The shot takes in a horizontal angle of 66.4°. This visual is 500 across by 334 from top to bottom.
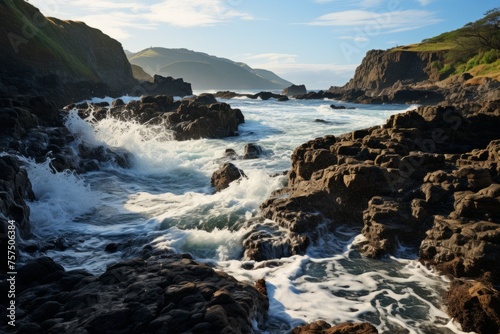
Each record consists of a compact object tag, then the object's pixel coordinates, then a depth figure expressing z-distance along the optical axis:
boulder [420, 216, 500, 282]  8.39
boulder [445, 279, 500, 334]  6.66
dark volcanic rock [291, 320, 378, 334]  6.21
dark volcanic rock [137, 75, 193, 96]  80.56
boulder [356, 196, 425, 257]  10.19
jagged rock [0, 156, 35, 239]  10.44
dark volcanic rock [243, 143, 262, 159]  23.06
